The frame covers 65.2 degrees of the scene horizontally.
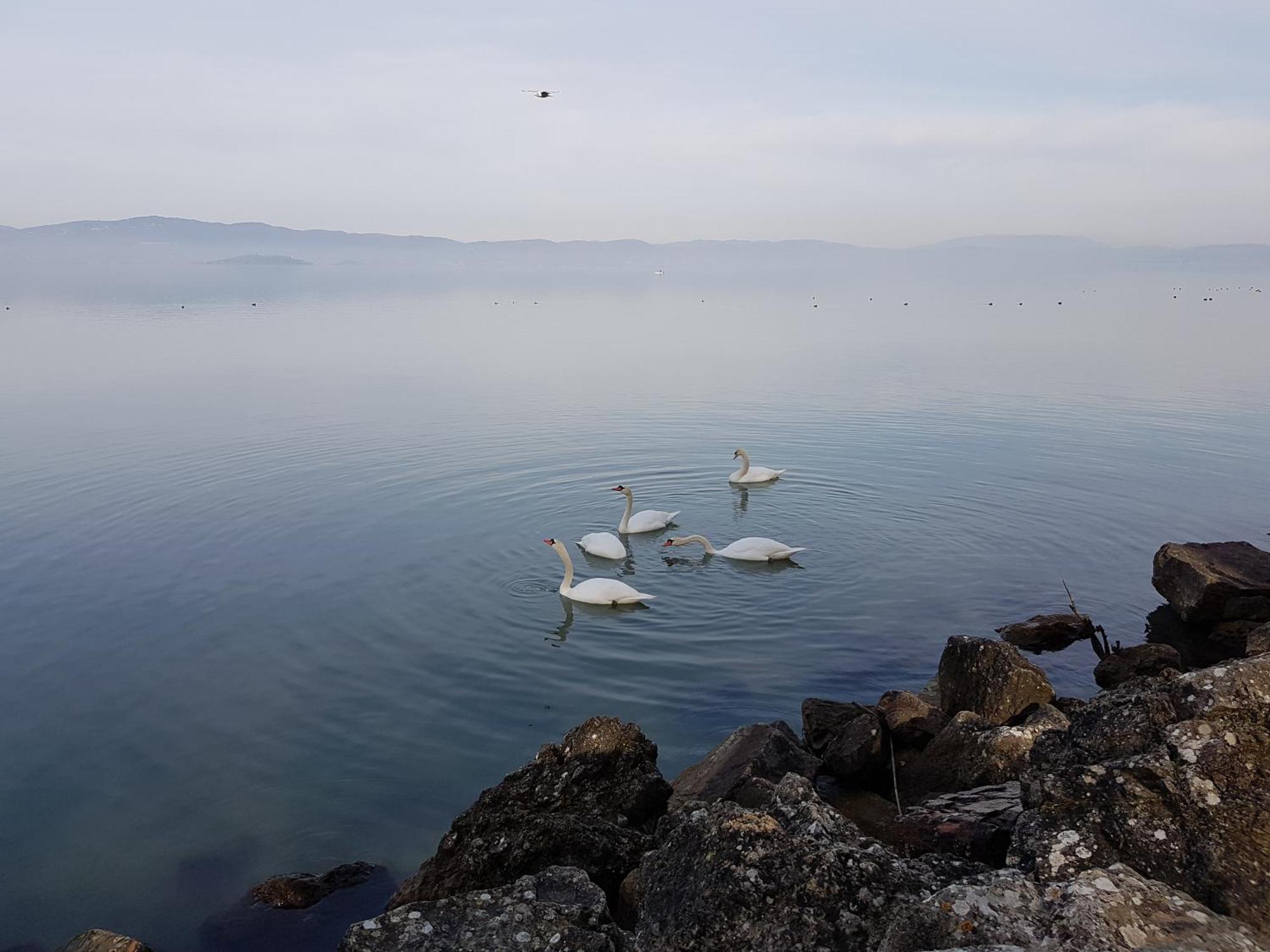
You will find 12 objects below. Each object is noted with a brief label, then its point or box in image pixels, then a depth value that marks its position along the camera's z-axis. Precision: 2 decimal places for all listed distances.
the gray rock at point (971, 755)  9.24
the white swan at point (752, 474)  24.22
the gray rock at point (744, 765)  9.69
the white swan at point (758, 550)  18.58
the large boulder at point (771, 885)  5.66
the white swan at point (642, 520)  20.77
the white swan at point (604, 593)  16.84
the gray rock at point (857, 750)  10.39
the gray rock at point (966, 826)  6.91
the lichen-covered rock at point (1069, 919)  4.55
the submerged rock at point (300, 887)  9.49
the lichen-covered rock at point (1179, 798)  5.20
